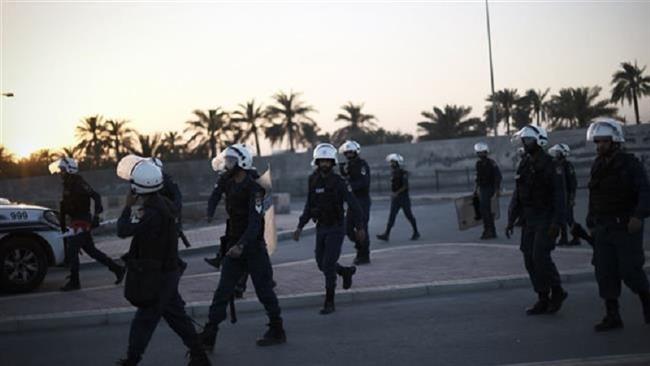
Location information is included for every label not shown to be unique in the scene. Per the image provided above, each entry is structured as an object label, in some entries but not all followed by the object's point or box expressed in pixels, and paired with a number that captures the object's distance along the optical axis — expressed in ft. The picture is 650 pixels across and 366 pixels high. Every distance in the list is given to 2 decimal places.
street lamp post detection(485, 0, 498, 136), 125.59
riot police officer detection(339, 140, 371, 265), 34.83
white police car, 31.42
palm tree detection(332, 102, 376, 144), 183.42
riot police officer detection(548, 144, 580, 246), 37.15
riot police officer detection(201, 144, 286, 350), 19.97
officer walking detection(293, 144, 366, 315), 24.73
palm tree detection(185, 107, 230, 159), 184.19
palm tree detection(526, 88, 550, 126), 167.53
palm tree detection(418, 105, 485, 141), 169.68
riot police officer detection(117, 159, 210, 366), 16.71
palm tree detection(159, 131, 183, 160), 192.87
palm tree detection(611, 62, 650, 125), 144.76
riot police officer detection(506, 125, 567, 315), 22.49
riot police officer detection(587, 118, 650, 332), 20.10
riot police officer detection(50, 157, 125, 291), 31.55
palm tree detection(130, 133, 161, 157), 191.62
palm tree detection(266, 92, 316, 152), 181.47
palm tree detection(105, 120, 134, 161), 198.80
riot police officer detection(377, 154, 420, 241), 45.21
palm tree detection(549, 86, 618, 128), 152.97
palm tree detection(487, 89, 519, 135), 169.07
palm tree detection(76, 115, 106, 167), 202.80
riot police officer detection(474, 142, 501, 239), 43.06
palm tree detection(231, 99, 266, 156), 183.62
